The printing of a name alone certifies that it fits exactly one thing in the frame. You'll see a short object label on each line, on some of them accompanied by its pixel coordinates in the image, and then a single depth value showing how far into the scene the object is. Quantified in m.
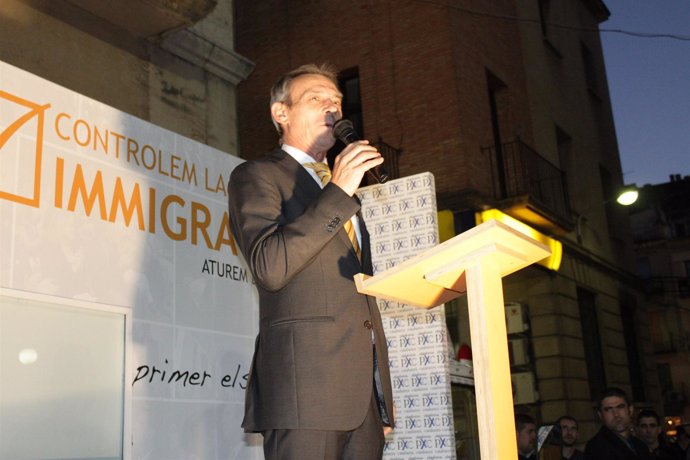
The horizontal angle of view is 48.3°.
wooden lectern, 1.76
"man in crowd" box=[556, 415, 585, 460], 8.04
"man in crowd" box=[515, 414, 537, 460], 6.86
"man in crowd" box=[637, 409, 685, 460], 8.77
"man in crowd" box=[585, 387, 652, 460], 6.15
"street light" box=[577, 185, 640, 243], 12.87
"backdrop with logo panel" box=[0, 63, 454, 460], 3.33
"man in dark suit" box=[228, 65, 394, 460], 2.04
